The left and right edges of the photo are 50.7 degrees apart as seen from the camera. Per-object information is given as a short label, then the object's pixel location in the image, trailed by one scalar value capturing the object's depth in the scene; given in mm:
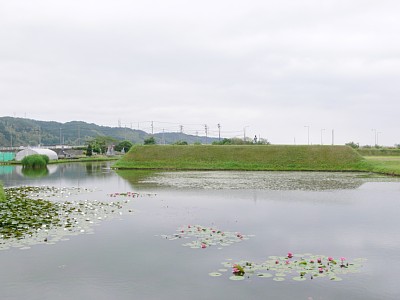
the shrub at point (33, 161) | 65250
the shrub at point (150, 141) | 118812
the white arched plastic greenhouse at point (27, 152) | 80894
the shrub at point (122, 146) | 148375
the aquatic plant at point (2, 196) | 21666
